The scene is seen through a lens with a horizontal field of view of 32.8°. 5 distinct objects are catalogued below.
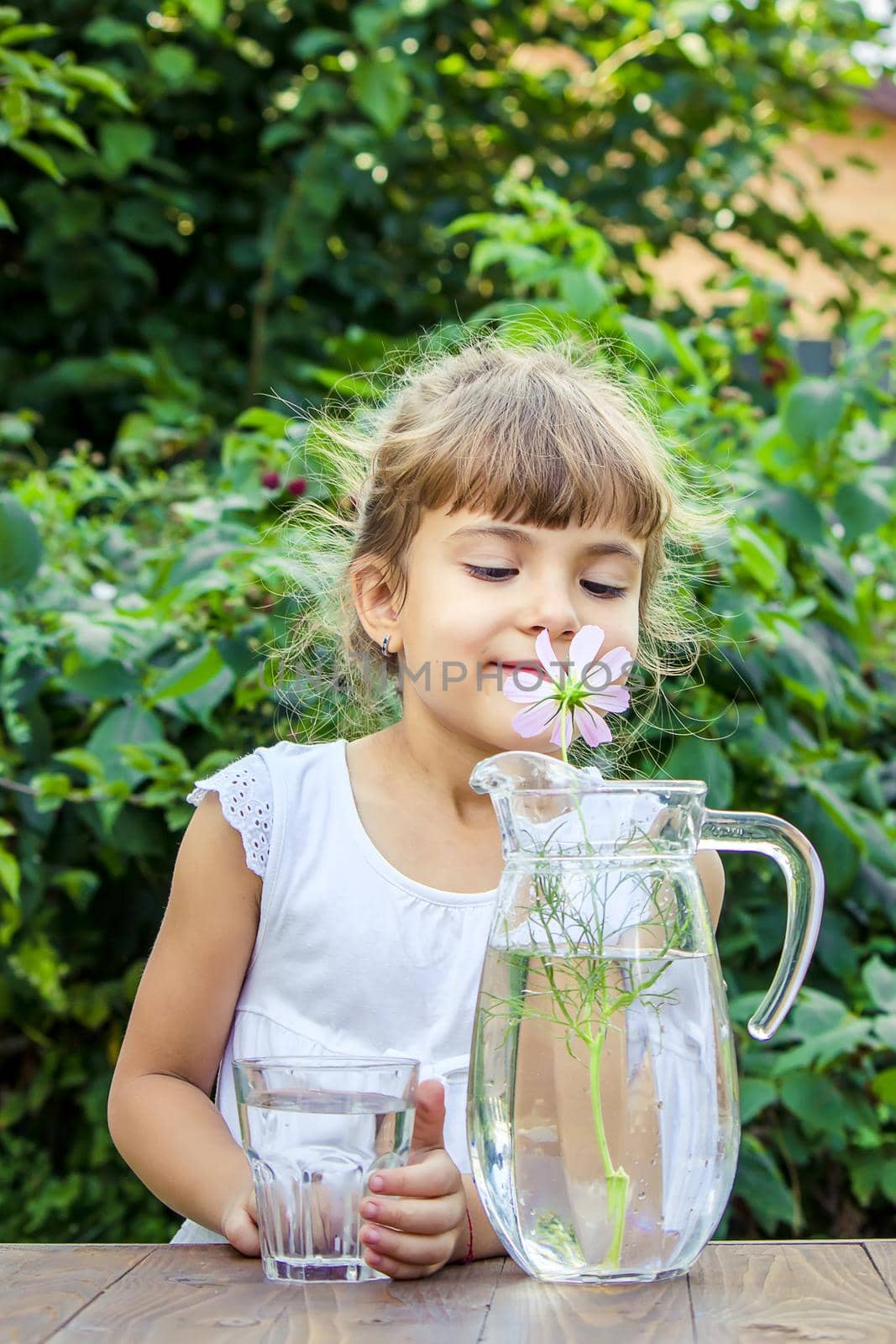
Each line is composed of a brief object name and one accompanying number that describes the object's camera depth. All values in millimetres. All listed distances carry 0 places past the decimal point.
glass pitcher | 830
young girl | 1287
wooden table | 783
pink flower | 936
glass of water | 890
